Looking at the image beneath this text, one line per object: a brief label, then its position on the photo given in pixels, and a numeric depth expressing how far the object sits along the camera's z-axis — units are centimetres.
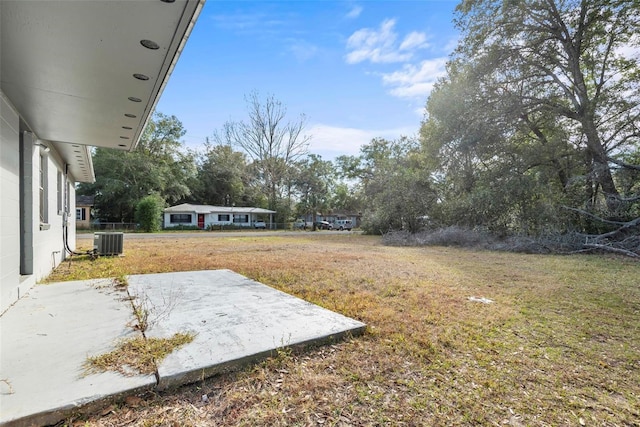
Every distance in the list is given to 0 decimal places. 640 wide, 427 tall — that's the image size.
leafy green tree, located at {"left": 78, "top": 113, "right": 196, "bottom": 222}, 2717
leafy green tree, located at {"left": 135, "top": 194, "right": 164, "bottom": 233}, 2336
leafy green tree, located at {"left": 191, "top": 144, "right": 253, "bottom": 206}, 3666
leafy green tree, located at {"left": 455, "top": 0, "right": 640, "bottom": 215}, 1073
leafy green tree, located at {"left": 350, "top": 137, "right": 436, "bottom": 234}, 1712
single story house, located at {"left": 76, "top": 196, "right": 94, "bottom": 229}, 2609
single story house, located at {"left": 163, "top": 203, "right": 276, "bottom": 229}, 2934
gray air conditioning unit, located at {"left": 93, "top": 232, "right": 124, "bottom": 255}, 851
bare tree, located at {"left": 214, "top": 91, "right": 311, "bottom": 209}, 3114
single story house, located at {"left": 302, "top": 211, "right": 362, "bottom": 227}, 4551
